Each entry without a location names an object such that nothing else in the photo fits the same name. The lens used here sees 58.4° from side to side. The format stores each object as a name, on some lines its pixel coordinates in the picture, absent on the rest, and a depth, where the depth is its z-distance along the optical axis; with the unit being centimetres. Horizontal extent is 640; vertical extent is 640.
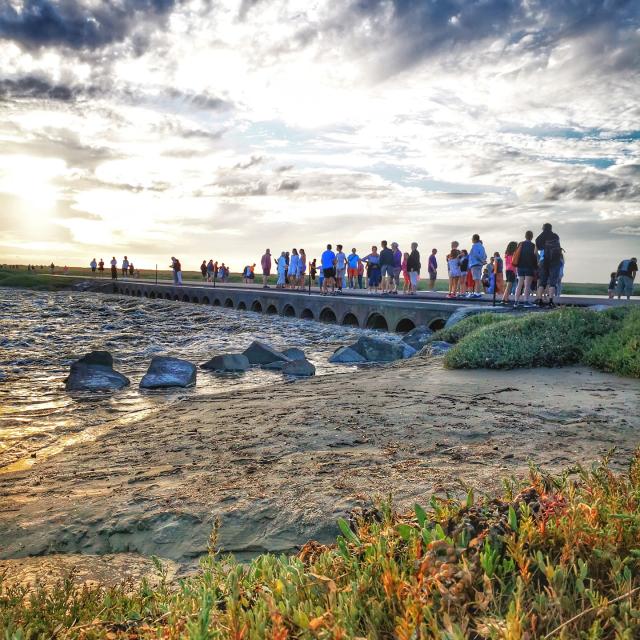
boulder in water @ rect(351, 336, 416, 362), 1574
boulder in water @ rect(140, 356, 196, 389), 1190
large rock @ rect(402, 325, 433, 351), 1770
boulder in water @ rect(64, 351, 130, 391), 1177
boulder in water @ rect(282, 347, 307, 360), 1519
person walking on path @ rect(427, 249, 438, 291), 3083
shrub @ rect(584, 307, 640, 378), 970
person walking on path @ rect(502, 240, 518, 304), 2063
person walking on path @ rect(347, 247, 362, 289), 3581
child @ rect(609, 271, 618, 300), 3034
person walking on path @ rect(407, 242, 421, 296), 2669
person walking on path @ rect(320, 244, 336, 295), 2997
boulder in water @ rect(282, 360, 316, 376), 1338
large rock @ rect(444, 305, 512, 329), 1797
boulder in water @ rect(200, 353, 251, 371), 1412
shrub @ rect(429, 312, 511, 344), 1584
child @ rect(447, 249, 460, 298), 2560
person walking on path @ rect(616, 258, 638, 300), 2502
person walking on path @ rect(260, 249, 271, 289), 3644
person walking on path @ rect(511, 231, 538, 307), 1788
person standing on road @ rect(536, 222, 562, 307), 1820
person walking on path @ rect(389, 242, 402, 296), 2864
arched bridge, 2135
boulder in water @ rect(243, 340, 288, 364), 1494
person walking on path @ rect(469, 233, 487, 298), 2195
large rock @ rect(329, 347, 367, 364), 1562
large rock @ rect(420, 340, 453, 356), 1464
